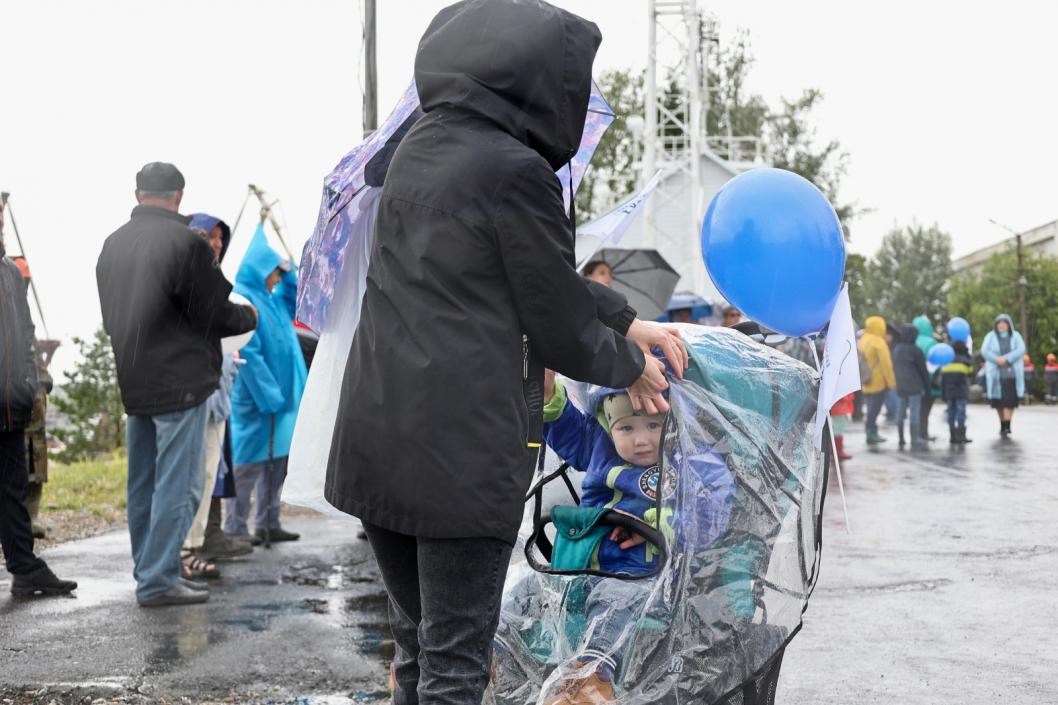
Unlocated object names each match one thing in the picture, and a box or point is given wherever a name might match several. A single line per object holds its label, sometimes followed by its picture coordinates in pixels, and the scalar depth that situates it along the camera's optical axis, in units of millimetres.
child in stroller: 3123
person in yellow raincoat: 17797
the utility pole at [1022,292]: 45219
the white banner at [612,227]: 4578
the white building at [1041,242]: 53184
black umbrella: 13047
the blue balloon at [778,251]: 3496
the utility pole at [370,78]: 10984
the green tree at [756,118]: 44875
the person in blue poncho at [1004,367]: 18891
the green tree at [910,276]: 75250
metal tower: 22781
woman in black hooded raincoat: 2611
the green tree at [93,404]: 19219
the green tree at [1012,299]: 45906
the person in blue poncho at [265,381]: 7934
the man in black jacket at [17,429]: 6082
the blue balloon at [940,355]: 22016
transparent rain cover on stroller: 3072
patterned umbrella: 3451
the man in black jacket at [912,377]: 17016
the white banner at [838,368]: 3221
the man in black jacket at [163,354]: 5910
